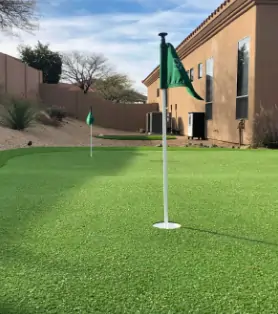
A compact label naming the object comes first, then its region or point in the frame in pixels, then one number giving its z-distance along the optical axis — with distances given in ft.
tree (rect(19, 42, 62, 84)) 144.15
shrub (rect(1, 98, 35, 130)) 66.95
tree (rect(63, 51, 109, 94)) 171.94
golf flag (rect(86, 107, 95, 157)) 33.85
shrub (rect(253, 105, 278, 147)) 50.28
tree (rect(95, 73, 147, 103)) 165.89
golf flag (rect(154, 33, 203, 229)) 12.80
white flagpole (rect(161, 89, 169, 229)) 13.39
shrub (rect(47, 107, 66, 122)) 91.70
